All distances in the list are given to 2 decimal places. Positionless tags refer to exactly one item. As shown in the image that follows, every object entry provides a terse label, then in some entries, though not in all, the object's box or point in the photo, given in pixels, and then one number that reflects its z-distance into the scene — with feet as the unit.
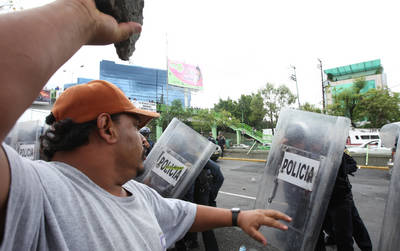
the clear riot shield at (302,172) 5.27
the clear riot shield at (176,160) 7.45
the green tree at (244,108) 131.83
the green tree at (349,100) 66.95
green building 133.18
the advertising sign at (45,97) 86.92
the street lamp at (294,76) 89.85
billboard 113.80
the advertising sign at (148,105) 74.13
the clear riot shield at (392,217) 4.05
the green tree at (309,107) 79.41
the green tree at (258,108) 108.17
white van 61.67
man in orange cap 1.39
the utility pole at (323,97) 74.54
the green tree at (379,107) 61.98
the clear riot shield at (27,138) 11.77
